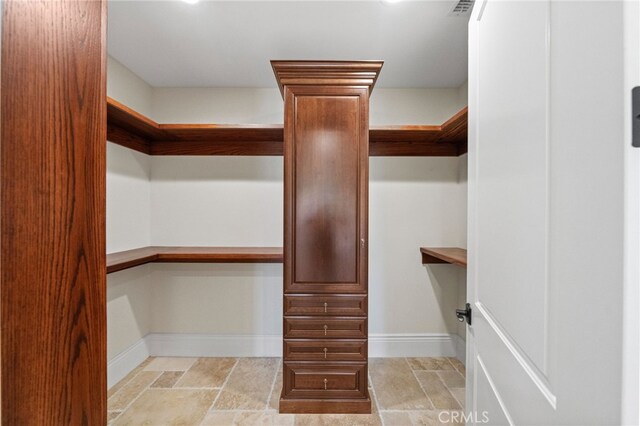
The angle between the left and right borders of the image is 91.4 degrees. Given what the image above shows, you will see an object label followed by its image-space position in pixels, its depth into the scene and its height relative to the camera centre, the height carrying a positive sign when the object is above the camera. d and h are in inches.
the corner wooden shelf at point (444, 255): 82.0 -12.2
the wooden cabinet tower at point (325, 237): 78.4 -6.3
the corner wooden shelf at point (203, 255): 91.1 -13.1
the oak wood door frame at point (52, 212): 19.9 -0.1
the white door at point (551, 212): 16.3 +0.1
